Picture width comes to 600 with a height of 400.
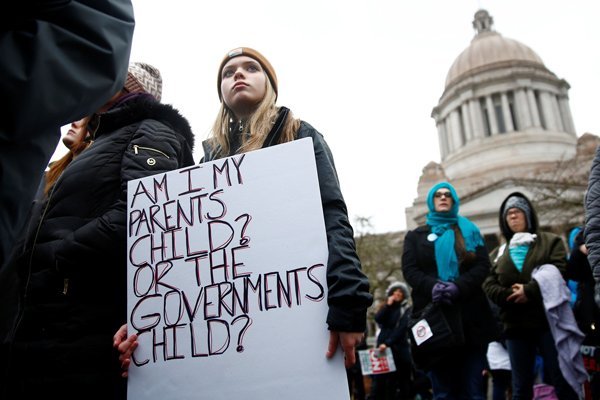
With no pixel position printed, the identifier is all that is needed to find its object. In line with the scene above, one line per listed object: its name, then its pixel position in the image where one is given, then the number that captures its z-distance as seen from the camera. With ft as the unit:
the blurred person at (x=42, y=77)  3.59
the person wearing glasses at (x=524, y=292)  14.35
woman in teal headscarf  12.89
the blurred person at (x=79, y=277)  6.47
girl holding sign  6.01
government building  133.59
